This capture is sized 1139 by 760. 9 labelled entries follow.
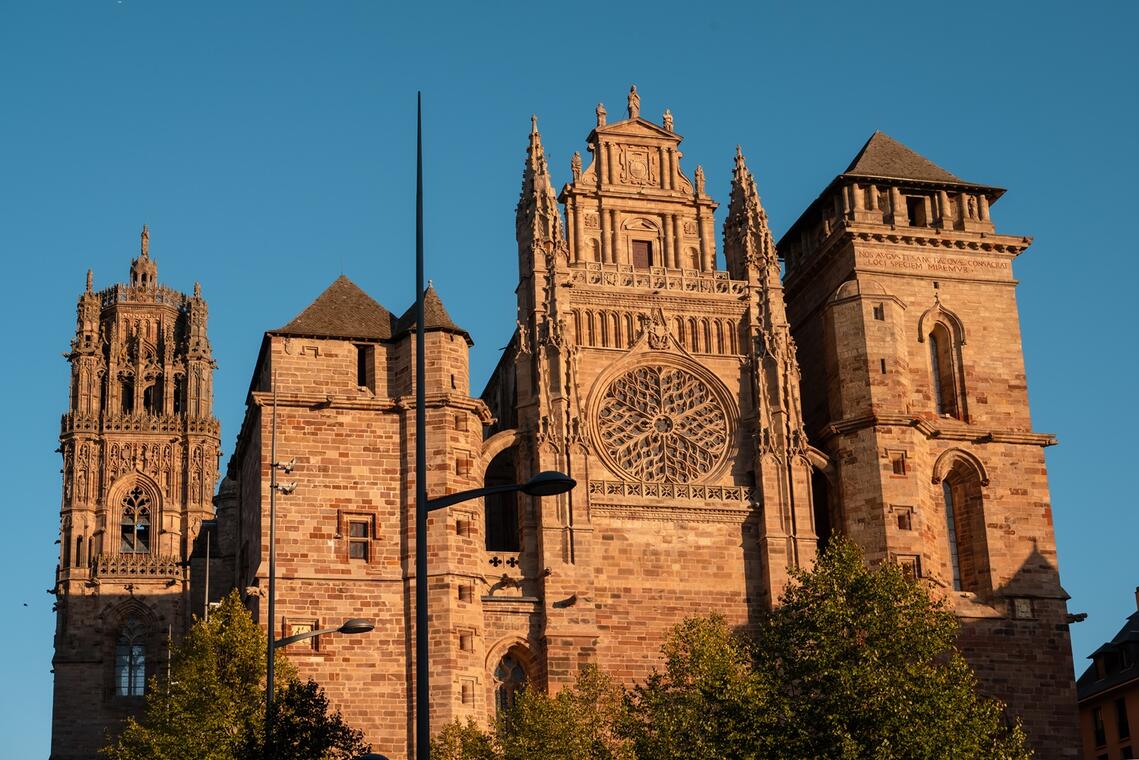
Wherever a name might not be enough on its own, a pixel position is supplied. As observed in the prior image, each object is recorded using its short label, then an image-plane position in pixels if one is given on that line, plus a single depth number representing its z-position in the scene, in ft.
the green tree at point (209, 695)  146.92
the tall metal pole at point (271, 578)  126.12
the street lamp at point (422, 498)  83.71
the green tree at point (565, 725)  148.66
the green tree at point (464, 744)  151.74
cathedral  174.19
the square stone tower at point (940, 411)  189.16
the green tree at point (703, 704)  127.34
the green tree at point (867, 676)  123.54
